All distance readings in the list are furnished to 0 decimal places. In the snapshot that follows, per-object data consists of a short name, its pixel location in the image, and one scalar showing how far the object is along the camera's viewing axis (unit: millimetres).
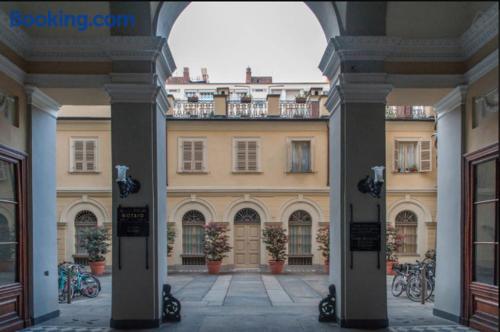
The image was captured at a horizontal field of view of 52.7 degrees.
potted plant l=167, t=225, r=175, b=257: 21297
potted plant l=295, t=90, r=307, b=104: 23141
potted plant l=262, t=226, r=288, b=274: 20844
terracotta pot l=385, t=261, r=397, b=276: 20125
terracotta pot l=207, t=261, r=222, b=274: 20734
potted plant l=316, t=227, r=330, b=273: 20984
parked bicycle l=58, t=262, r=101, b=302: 12430
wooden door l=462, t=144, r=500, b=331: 7656
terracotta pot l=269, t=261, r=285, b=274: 20797
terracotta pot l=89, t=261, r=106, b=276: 19734
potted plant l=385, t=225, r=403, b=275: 20000
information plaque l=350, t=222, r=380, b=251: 8086
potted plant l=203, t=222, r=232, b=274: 20750
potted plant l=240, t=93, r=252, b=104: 23344
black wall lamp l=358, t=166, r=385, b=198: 7922
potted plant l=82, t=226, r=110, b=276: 19672
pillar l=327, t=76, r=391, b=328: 8117
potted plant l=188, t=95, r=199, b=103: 23109
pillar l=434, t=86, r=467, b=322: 8734
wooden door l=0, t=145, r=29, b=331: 7922
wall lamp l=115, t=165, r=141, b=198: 7848
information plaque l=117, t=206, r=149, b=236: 8039
